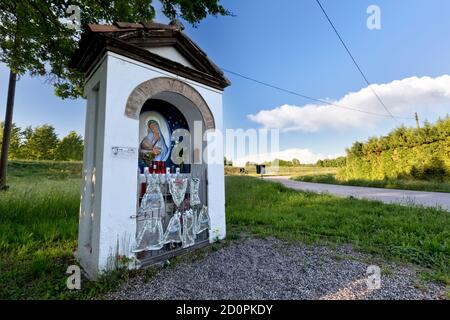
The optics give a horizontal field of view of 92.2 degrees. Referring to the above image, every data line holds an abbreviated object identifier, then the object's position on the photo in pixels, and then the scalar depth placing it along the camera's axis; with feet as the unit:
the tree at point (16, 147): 99.74
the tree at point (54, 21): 14.88
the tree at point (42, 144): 103.60
